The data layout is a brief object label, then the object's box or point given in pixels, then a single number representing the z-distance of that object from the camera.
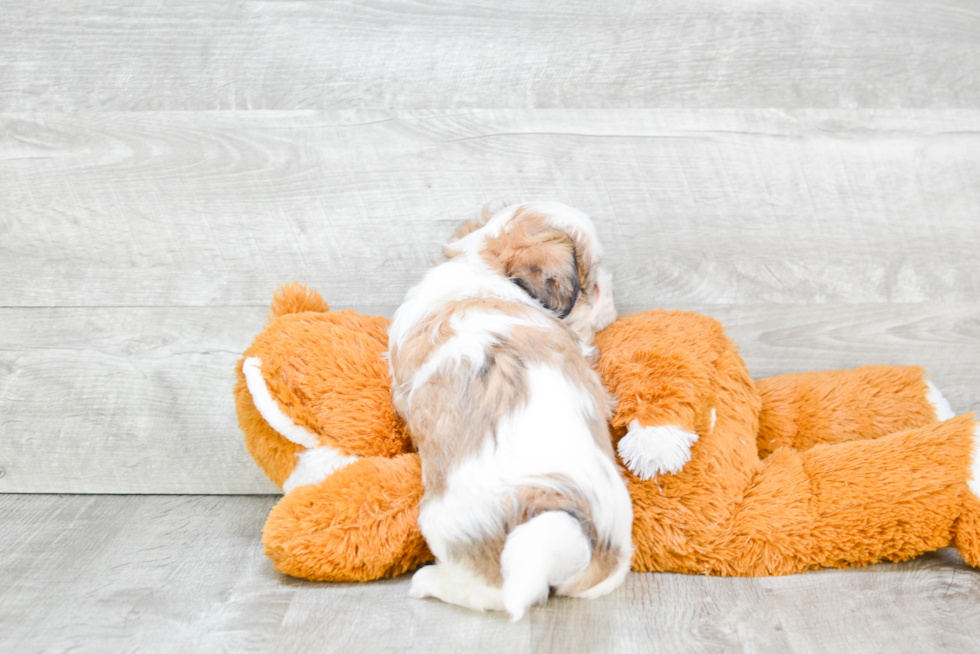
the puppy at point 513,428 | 1.13
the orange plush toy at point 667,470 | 1.20
